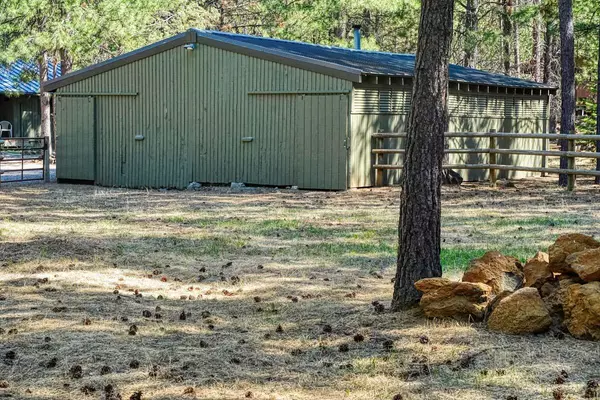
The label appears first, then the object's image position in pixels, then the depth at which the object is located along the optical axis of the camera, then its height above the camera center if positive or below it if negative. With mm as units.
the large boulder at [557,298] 6816 -1053
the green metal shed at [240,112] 19078 +788
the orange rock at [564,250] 7070 -728
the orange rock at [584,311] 6492 -1086
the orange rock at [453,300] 7070 -1108
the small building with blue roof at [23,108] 35944 +1437
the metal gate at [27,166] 22169 -601
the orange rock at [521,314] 6695 -1146
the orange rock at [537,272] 7168 -917
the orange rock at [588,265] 6652 -790
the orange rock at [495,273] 7551 -967
